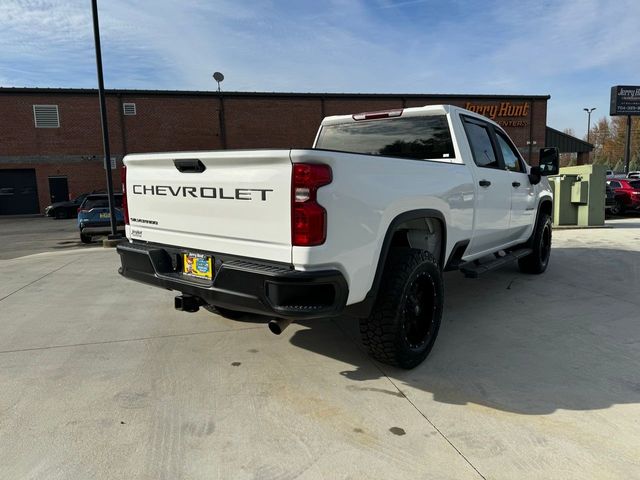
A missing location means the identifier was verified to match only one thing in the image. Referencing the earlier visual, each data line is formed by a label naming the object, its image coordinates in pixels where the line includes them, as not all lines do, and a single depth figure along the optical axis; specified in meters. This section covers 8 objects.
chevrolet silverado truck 2.65
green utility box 11.98
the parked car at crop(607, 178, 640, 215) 16.94
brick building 25.81
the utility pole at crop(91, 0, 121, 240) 10.41
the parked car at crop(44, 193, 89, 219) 22.98
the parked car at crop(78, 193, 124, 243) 11.72
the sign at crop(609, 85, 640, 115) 44.94
